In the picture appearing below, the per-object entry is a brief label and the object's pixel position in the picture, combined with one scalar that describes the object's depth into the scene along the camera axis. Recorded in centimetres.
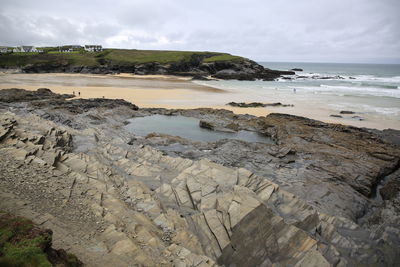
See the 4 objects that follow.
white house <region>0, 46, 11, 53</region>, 15252
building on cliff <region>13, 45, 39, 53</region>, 15176
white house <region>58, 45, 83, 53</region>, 15734
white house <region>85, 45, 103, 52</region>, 16389
